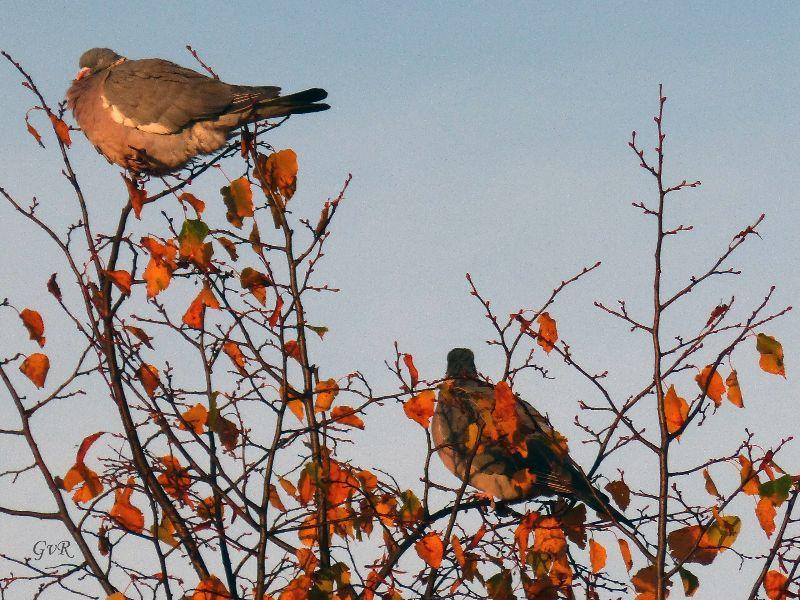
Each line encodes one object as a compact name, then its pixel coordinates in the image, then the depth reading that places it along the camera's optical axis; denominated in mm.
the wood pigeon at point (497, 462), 13687
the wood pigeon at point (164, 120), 14500
